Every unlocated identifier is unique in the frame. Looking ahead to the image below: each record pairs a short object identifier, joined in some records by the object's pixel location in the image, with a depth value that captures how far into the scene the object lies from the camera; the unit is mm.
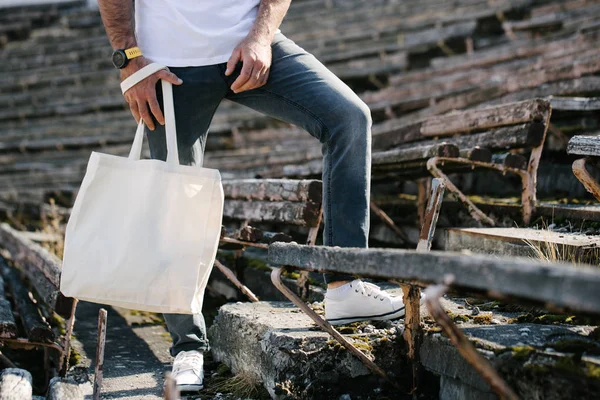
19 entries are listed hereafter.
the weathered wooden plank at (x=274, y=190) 2936
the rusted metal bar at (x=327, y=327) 1882
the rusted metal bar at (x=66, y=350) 2596
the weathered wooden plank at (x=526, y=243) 2436
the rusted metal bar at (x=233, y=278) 3086
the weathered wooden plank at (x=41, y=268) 2629
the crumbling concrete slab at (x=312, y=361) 2051
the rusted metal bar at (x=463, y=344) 1294
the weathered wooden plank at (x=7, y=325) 2689
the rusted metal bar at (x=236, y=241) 3158
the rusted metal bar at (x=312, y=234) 2980
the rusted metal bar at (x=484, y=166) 3203
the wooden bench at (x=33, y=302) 2643
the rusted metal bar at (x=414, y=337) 2088
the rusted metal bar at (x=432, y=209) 2303
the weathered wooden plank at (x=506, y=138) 3250
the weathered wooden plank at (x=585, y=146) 2308
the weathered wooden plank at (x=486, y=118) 3266
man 2152
